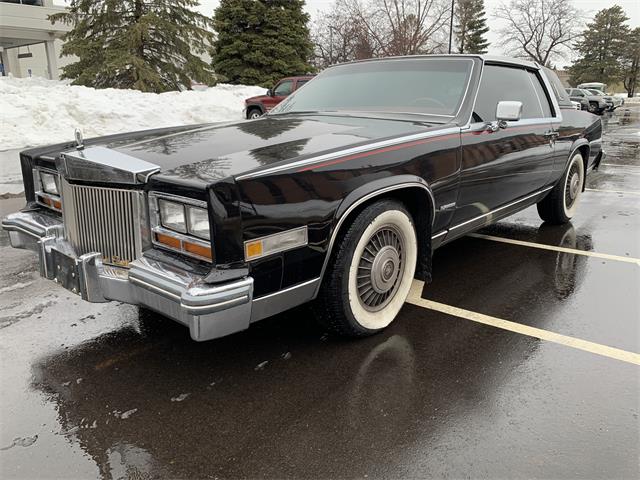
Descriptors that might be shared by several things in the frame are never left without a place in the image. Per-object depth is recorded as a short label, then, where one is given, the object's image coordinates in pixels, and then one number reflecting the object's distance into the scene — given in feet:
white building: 89.20
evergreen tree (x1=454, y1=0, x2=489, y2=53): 171.01
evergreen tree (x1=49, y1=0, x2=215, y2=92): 63.16
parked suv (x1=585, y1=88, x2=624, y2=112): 99.60
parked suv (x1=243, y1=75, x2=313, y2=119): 56.49
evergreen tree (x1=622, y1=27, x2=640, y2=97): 200.64
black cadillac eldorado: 7.58
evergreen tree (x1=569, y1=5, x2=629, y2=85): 201.67
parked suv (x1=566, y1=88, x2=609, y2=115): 83.87
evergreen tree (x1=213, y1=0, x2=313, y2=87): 88.12
